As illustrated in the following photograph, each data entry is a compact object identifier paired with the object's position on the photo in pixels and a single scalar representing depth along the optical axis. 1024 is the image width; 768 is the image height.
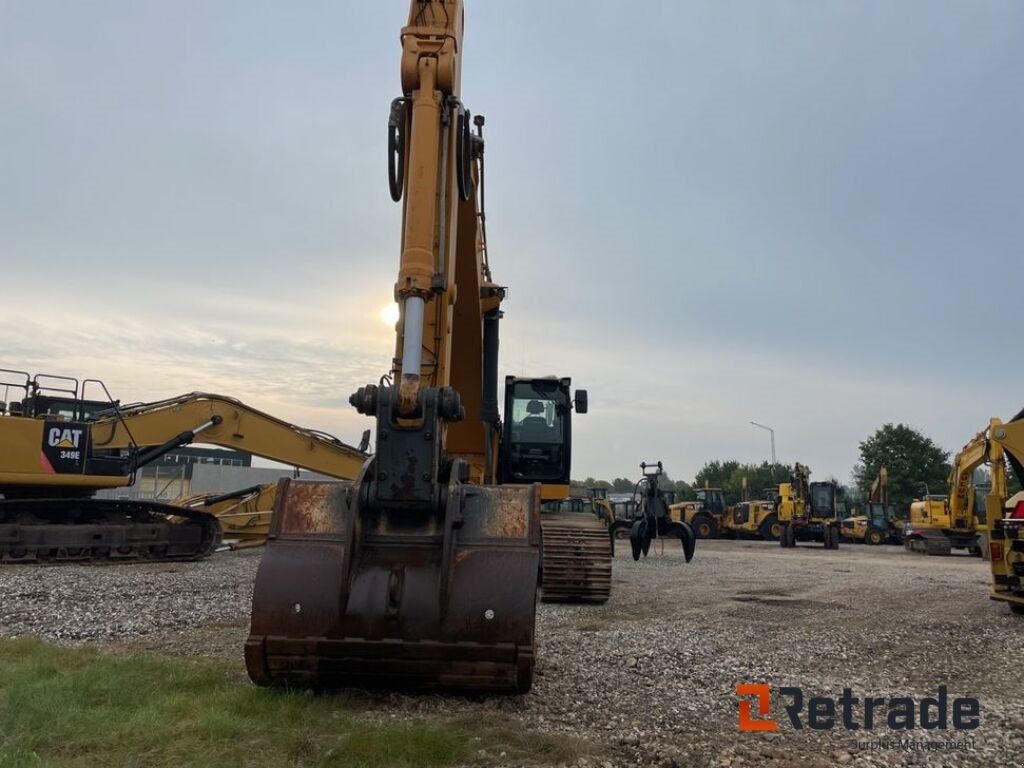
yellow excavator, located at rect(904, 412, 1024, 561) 10.29
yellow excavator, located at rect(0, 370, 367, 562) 13.36
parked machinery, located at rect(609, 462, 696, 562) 16.67
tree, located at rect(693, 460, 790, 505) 81.44
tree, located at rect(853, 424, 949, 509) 60.84
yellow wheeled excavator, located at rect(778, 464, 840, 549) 31.53
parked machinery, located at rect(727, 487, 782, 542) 35.56
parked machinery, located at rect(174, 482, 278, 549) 16.81
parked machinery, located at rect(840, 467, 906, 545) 36.03
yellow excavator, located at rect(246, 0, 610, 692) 4.69
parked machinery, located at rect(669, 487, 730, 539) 37.28
